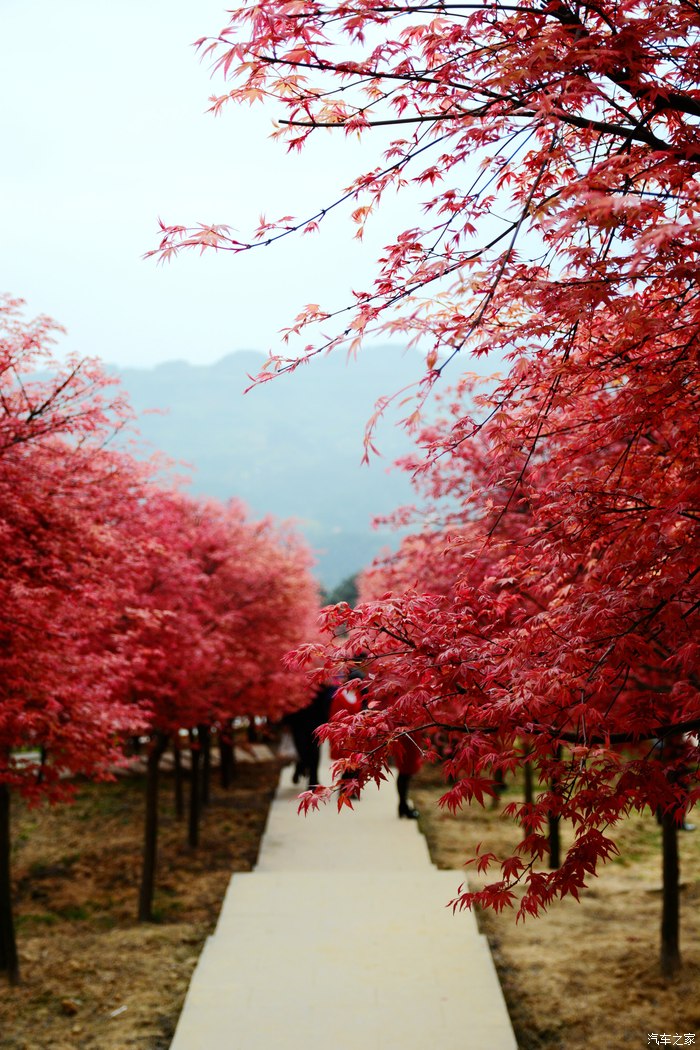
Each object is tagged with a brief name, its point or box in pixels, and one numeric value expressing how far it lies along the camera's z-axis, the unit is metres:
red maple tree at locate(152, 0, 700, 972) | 3.22
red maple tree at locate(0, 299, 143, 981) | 6.20
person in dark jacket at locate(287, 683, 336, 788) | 16.05
